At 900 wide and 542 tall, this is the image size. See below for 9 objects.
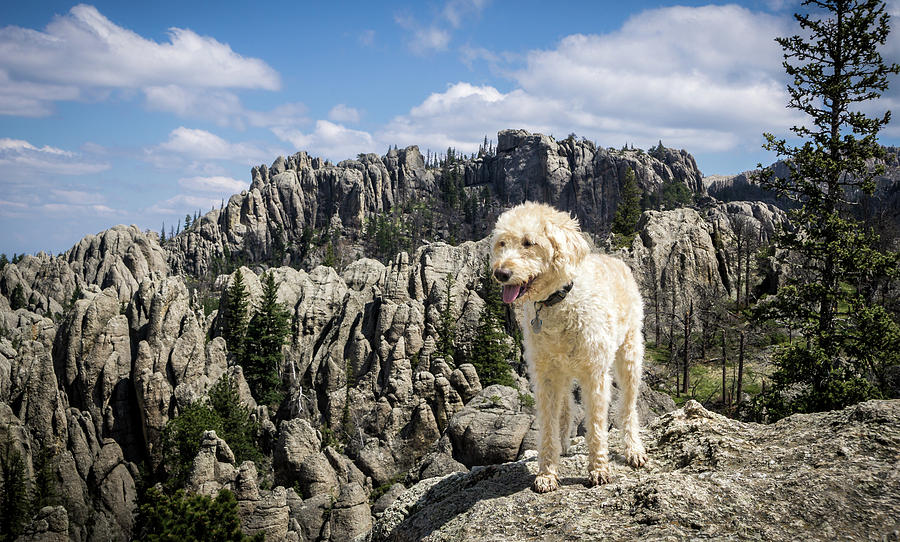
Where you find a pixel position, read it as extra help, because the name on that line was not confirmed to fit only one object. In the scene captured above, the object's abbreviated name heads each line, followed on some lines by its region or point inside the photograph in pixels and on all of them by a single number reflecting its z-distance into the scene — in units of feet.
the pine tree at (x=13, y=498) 87.81
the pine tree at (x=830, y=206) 48.73
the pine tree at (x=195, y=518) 54.44
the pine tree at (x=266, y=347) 158.10
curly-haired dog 13.51
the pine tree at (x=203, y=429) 100.83
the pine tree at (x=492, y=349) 128.06
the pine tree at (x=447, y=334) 146.30
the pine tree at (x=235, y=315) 165.37
